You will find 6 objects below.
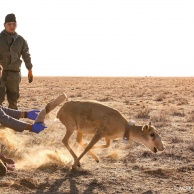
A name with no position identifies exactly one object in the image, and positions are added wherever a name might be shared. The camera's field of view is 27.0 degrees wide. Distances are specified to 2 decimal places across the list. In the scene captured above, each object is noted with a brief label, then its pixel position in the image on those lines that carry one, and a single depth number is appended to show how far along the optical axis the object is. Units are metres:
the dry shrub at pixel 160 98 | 27.55
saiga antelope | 8.00
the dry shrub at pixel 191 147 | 10.14
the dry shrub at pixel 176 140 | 11.20
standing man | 10.67
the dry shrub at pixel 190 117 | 15.72
